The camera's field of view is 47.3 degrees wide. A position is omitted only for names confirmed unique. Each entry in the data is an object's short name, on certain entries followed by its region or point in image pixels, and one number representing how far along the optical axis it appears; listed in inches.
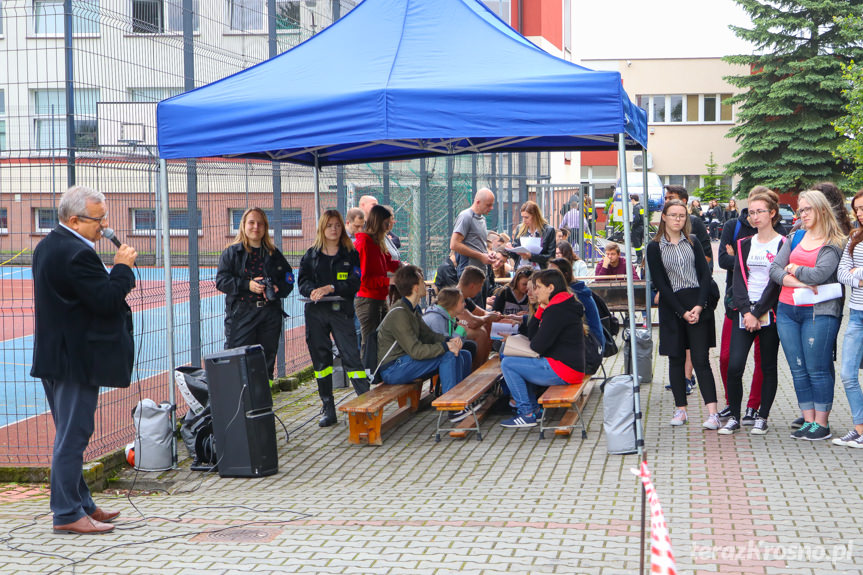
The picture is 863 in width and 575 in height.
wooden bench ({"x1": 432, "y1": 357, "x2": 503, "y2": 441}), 304.0
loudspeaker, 275.9
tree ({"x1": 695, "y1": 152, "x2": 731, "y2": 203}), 1935.3
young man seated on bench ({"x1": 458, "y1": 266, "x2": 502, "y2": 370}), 373.1
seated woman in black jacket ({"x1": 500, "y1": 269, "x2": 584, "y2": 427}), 313.4
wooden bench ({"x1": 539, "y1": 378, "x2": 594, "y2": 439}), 299.6
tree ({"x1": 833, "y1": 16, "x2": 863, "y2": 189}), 978.7
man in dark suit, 219.5
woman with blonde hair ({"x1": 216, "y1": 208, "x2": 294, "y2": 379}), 327.3
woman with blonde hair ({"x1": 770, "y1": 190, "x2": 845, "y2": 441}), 291.7
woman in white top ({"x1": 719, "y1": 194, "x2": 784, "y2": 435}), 305.1
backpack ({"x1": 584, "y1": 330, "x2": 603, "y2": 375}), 337.1
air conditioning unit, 2005.4
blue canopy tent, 273.0
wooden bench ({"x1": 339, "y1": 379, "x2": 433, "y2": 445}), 305.7
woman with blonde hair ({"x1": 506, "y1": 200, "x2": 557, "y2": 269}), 468.4
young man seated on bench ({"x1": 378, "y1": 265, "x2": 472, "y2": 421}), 327.6
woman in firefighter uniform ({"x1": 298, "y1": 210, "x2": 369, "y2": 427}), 339.3
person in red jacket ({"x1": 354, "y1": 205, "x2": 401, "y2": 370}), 370.9
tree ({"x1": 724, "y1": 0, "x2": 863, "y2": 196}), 1523.1
